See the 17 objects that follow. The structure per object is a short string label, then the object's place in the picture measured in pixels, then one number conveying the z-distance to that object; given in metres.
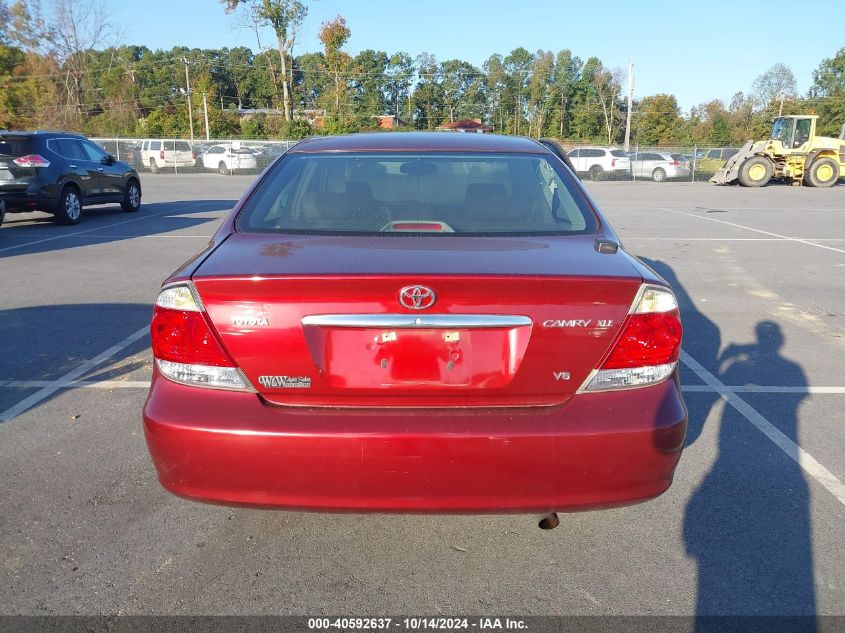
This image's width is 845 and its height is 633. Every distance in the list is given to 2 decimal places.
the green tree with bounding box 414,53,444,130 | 88.81
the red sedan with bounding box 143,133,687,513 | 2.35
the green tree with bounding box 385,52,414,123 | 86.62
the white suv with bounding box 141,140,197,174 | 37.84
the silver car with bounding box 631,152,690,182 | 36.09
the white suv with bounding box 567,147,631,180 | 35.88
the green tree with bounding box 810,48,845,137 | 76.38
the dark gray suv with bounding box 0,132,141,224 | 12.52
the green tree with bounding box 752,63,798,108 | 83.56
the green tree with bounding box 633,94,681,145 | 79.44
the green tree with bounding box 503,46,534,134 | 92.56
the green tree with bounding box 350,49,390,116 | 74.54
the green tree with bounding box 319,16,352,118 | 51.41
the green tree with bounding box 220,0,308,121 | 50.09
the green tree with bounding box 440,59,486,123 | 91.62
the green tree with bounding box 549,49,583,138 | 88.62
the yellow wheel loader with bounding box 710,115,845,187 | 29.33
